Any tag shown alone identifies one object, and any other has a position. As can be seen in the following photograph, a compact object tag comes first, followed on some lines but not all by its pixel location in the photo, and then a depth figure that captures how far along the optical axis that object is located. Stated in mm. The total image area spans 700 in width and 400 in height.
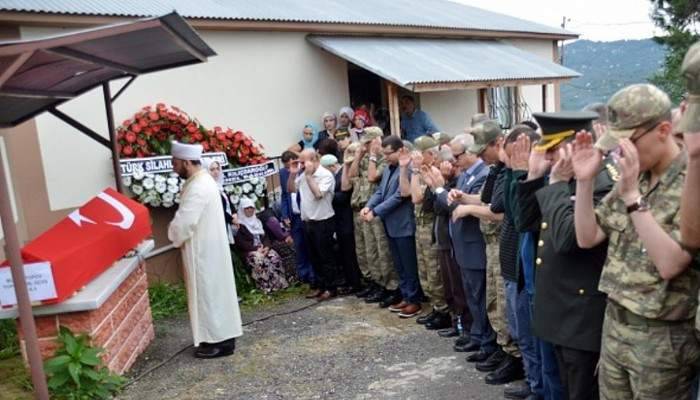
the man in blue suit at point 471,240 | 4469
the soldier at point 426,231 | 5219
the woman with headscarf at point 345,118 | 8990
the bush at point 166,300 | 6500
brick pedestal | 4199
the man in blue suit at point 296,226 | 7082
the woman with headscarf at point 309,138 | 8641
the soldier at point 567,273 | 2697
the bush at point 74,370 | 4090
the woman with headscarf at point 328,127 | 8680
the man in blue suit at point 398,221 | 5758
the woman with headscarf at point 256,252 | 7008
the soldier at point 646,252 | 2119
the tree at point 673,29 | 18402
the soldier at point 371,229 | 6227
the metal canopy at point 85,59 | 3273
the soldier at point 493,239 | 4055
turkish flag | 4086
